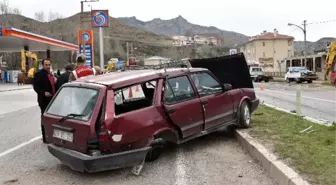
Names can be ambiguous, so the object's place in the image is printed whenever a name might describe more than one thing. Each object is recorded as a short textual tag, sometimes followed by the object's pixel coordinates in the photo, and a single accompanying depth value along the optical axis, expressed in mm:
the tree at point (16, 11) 77500
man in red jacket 8345
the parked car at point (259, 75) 48719
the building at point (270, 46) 104688
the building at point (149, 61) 94375
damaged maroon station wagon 5660
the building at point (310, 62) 60912
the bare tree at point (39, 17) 95350
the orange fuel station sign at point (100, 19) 35156
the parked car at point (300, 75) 41156
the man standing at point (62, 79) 8492
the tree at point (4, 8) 74250
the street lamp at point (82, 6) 48344
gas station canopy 34294
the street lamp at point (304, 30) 53619
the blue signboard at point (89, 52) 39531
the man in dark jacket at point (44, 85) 8188
